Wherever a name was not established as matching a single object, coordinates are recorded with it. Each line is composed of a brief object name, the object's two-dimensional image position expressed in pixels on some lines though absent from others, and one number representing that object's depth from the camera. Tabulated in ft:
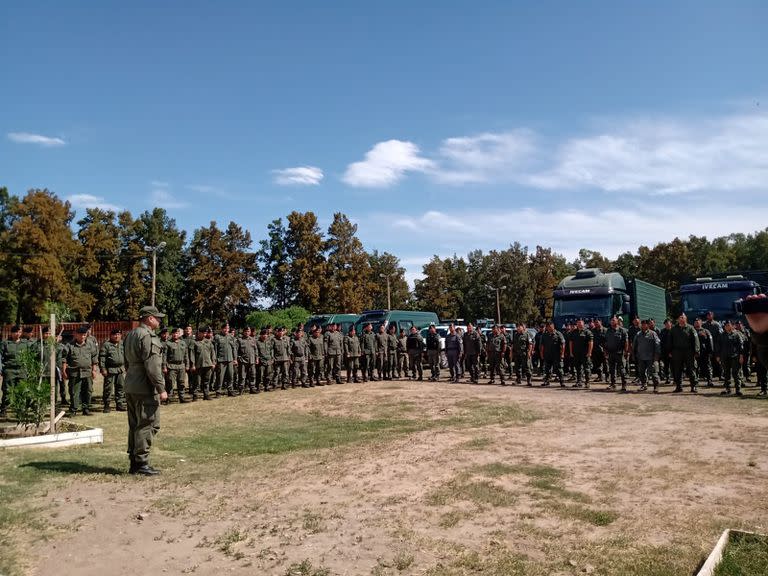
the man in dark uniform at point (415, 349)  65.87
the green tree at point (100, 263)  154.37
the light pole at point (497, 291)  174.19
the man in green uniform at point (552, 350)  55.62
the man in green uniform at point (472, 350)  61.31
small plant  31.32
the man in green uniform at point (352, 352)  62.60
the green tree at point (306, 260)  157.79
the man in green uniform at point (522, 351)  57.41
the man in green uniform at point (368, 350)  64.23
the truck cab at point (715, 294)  57.98
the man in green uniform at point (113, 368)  42.68
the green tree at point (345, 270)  159.53
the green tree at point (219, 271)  155.94
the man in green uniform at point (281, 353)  57.16
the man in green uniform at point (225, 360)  52.21
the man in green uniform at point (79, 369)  40.88
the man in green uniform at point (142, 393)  23.56
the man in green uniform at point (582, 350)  53.62
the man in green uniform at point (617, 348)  51.21
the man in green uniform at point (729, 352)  45.63
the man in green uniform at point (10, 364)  39.73
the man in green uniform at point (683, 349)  46.16
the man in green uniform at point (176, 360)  46.88
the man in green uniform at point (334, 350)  61.00
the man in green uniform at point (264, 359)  55.83
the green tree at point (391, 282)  191.72
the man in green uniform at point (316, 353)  59.67
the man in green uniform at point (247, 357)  54.60
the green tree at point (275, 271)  165.27
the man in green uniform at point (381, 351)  65.31
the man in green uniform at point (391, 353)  66.28
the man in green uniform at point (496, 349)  60.75
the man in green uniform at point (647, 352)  48.21
